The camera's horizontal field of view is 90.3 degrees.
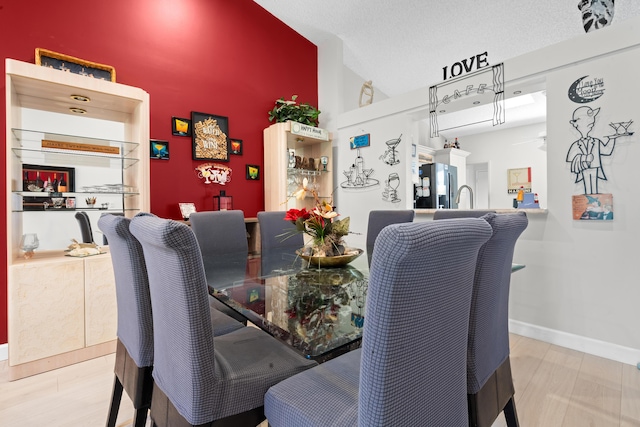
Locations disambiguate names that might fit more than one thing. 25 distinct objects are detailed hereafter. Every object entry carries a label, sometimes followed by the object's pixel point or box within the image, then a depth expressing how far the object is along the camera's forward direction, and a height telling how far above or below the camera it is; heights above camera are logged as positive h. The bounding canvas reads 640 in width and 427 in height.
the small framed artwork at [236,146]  3.59 +0.76
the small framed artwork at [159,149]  3.06 +0.62
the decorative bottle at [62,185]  2.39 +0.23
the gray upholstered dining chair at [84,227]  2.49 -0.10
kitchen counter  2.49 -0.02
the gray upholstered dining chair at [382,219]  2.55 -0.07
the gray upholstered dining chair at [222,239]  1.94 -0.20
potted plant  3.85 +1.22
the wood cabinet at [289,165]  3.66 +0.59
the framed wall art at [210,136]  3.30 +0.82
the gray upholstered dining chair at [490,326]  0.95 -0.38
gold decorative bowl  1.67 -0.26
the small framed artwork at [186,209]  3.10 +0.04
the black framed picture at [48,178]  2.27 +0.28
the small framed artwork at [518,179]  6.21 +0.58
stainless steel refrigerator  5.12 +0.38
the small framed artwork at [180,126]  3.17 +0.88
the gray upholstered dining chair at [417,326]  0.56 -0.23
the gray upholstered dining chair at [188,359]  0.80 -0.40
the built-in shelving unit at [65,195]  2.06 +0.15
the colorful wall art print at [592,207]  2.22 +0.01
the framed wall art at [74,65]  2.32 +1.15
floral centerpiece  1.67 -0.09
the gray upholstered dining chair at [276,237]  2.38 -0.21
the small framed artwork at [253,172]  3.73 +0.48
